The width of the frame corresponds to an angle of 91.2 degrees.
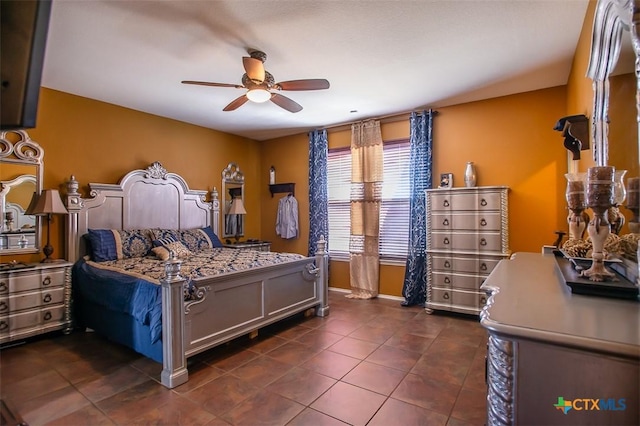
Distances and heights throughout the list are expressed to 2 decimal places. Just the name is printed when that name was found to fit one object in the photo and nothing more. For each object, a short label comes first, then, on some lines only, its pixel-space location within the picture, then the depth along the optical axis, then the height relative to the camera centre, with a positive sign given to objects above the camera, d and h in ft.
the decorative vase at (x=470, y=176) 12.53 +1.54
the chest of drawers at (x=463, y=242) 11.68 -1.07
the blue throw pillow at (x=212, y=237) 14.94 -1.10
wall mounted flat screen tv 2.08 +1.09
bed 7.68 -1.90
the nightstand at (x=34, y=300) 9.47 -2.73
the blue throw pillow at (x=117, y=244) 11.19 -1.08
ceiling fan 8.26 +3.68
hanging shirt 17.83 -0.19
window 14.75 +0.73
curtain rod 14.49 +4.63
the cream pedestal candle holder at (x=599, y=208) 3.65 +0.07
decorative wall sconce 7.39 +2.08
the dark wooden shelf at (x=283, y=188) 18.16 +1.58
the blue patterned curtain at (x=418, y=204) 13.75 +0.45
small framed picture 13.15 +1.45
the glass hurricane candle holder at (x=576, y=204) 5.58 +0.19
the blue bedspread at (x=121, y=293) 7.69 -2.22
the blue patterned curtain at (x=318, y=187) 16.71 +1.47
